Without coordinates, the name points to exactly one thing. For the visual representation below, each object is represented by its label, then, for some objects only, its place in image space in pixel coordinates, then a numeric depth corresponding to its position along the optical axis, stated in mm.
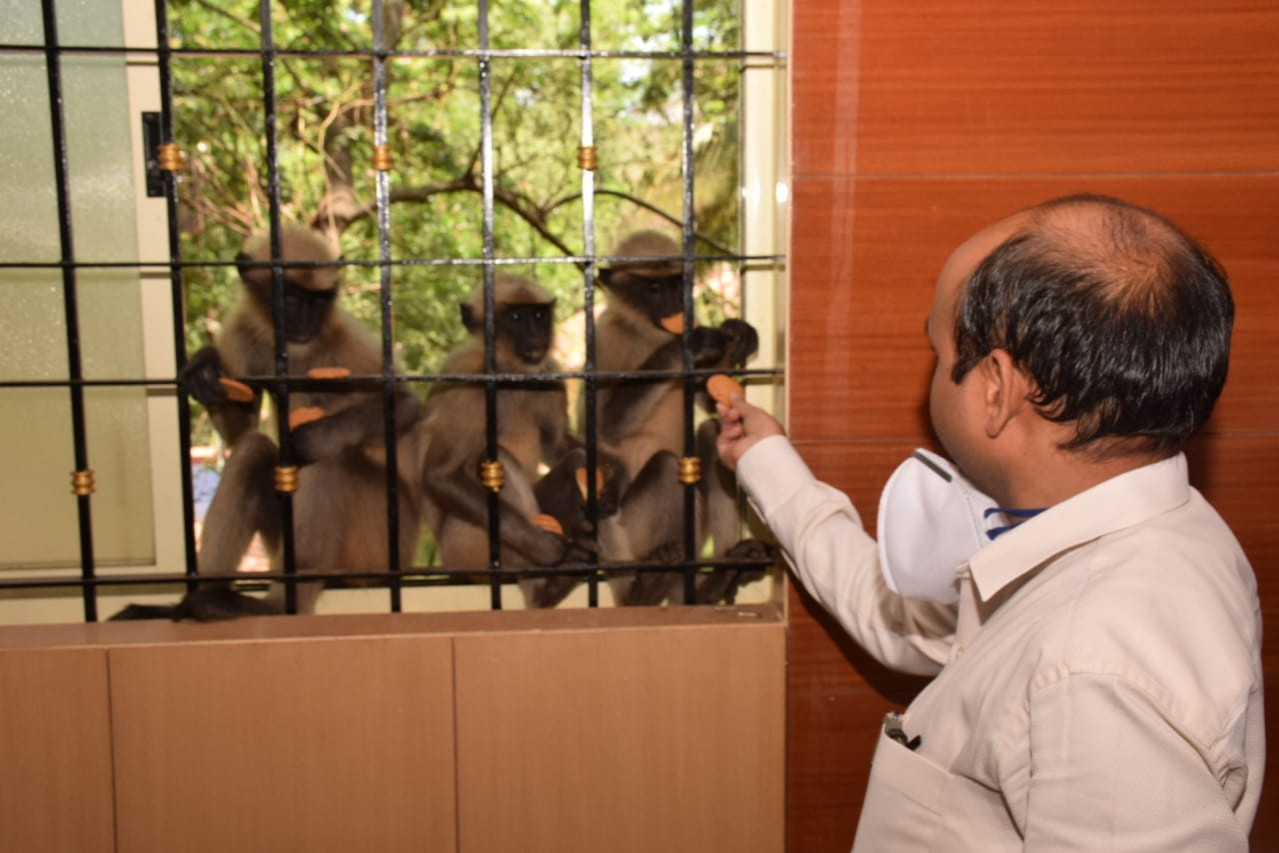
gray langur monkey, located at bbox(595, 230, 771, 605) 2912
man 1052
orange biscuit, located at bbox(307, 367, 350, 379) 2564
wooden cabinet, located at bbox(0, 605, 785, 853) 2354
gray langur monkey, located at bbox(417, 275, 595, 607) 3297
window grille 2338
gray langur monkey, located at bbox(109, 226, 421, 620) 3324
